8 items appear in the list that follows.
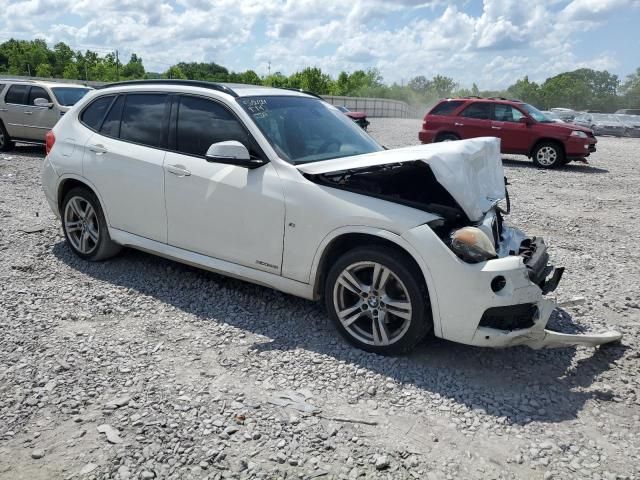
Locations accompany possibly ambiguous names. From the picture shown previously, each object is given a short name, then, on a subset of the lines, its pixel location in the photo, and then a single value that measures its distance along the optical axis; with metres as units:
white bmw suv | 3.49
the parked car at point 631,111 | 44.41
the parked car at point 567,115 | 30.62
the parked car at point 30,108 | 13.03
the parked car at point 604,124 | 29.83
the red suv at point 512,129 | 14.44
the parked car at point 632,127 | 29.47
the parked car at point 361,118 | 21.80
